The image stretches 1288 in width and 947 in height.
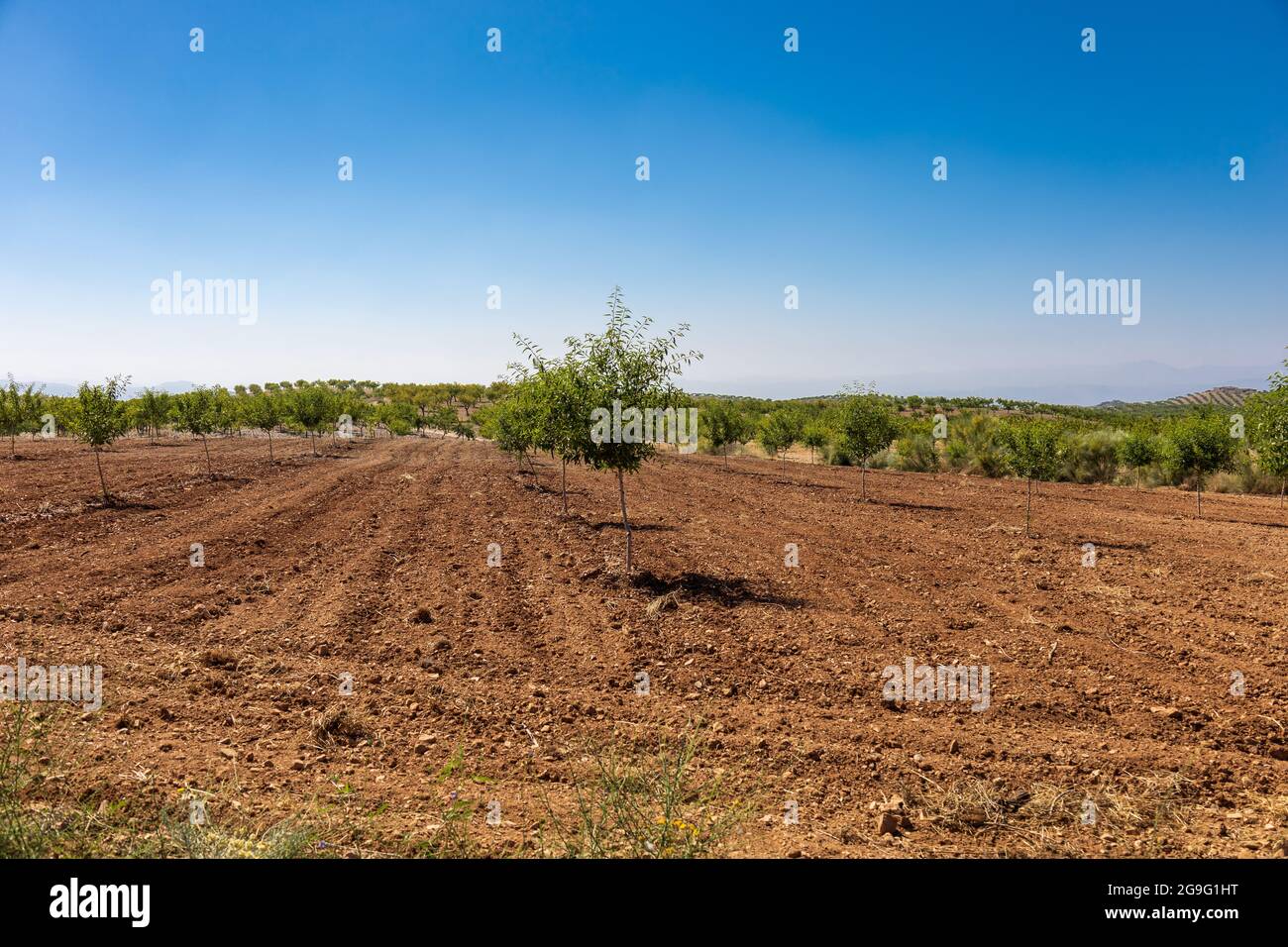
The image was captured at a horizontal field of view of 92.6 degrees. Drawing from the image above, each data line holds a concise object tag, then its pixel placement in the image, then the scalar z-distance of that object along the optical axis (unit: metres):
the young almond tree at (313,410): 46.28
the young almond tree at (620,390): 12.33
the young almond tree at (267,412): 42.14
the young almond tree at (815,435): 41.22
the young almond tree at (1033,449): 17.81
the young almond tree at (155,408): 54.80
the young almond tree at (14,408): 37.72
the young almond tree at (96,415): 21.62
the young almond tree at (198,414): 42.72
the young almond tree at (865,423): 24.41
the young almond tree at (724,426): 40.22
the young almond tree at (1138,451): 28.70
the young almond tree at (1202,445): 20.38
